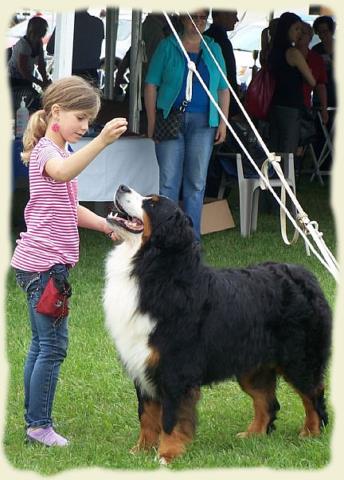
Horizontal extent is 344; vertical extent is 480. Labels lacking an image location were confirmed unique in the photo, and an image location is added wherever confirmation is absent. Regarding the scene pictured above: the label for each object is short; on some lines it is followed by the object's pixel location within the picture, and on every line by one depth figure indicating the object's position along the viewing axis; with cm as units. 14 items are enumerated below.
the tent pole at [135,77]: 1521
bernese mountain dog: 638
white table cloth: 1316
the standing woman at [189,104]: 1303
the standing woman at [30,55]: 2036
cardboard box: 1563
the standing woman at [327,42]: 2050
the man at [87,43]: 1976
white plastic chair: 1553
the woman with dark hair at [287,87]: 1667
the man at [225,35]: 1681
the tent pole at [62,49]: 1185
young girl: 659
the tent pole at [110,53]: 1794
